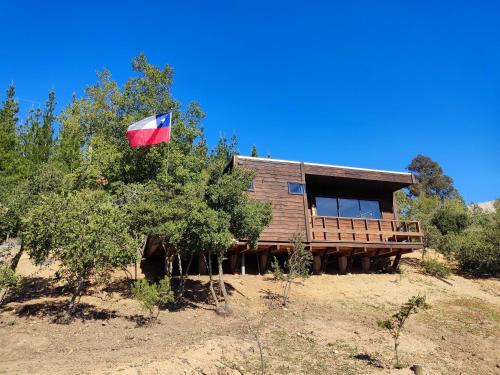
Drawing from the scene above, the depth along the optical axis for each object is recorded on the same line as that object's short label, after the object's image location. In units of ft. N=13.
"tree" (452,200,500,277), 75.10
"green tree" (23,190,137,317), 40.04
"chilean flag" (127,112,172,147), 58.75
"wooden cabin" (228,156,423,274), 65.72
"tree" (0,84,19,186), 80.89
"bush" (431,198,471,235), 112.78
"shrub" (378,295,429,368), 35.35
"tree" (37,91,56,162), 91.76
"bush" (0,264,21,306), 40.37
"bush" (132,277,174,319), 41.19
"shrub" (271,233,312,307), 55.77
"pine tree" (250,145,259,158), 125.59
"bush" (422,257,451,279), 72.74
